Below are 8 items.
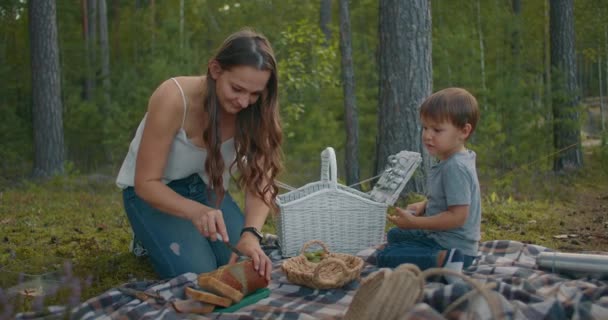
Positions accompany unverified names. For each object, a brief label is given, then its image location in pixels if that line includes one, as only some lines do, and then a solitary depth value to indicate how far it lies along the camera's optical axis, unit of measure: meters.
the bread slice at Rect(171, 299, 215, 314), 2.95
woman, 3.25
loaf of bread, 3.05
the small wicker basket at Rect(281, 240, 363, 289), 3.37
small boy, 3.54
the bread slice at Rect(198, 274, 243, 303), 3.02
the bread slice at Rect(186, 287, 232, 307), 2.98
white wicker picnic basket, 4.30
